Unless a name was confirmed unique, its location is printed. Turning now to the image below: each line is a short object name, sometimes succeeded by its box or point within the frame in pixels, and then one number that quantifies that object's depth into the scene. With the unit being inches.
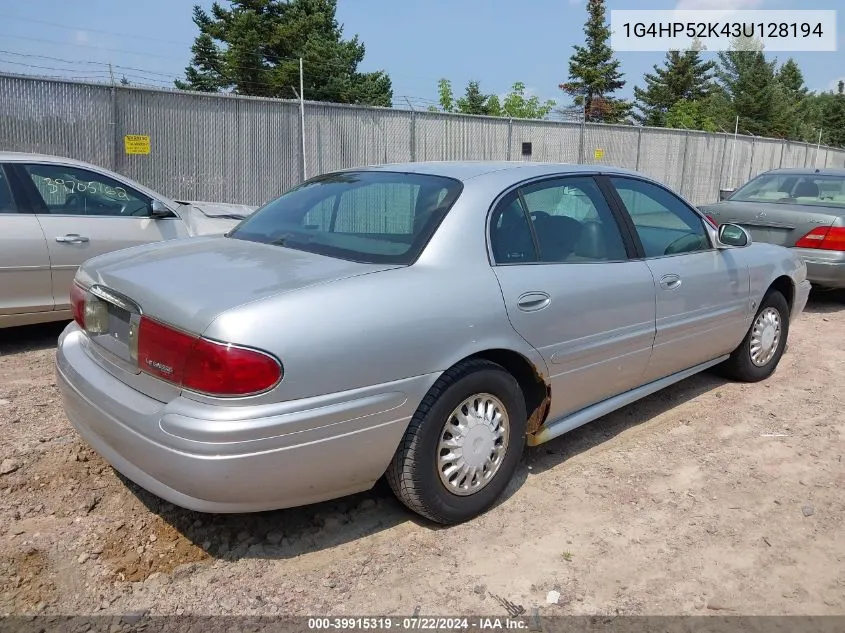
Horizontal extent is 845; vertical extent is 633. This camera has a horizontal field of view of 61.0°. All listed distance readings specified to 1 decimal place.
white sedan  206.2
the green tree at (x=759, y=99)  2004.2
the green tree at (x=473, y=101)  1673.2
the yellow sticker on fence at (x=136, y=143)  422.6
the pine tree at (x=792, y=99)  2100.1
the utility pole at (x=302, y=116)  500.4
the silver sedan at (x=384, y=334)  94.8
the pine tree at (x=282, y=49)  1305.4
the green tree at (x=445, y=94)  1513.3
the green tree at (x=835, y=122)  2603.3
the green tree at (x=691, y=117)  1733.5
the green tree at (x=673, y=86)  2253.9
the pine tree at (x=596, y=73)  2068.2
